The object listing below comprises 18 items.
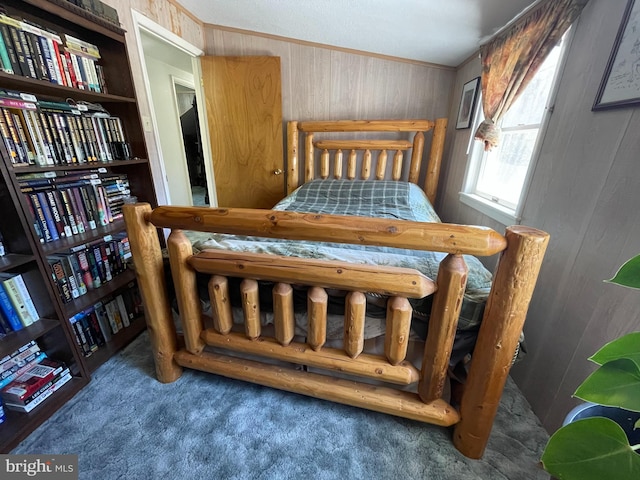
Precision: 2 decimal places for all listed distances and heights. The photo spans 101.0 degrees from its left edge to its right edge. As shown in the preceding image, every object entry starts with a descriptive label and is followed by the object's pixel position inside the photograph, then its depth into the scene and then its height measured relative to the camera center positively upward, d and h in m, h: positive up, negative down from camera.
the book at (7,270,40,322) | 1.13 -0.57
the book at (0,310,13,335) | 1.11 -0.73
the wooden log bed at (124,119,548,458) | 0.83 -0.58
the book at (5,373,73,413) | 1.14 -1.08
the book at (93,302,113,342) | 1.51 -0.98
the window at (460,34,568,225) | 1.44 -0.03
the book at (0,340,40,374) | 1.15 -0.91
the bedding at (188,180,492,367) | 1.01 -0.51
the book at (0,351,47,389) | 1.13 -0.96
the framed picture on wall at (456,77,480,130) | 2.06 +0.38
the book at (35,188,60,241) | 1.24 -0.33
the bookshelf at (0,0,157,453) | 1.09 -0.21
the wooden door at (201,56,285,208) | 2.59 +0.19
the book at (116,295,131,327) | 1.64 -1.00
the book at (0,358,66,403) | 1.13 -1.00
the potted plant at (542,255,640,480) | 0.44 -0.45
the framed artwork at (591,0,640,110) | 0.90 +0.29
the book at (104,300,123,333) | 1.58 -0.99
